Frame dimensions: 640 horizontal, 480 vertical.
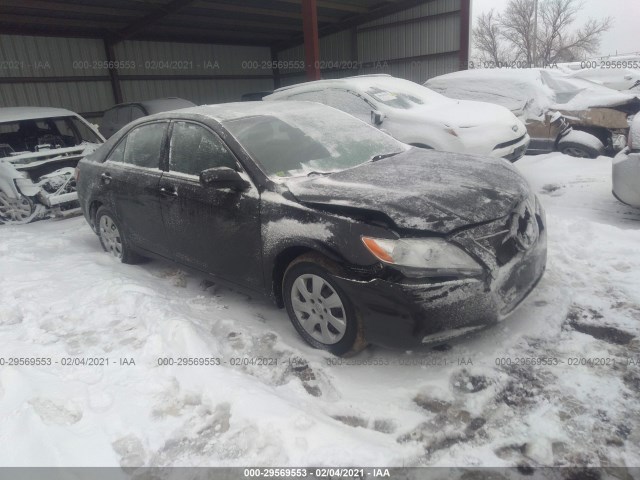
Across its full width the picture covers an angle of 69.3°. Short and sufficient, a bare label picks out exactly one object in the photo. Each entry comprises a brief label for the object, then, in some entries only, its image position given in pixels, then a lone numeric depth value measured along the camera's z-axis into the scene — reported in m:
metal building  11.76
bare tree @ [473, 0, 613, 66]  39.69
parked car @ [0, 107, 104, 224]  6.18
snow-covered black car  2.57
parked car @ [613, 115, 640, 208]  4.59
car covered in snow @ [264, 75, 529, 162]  5.99
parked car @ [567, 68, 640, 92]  10.30
